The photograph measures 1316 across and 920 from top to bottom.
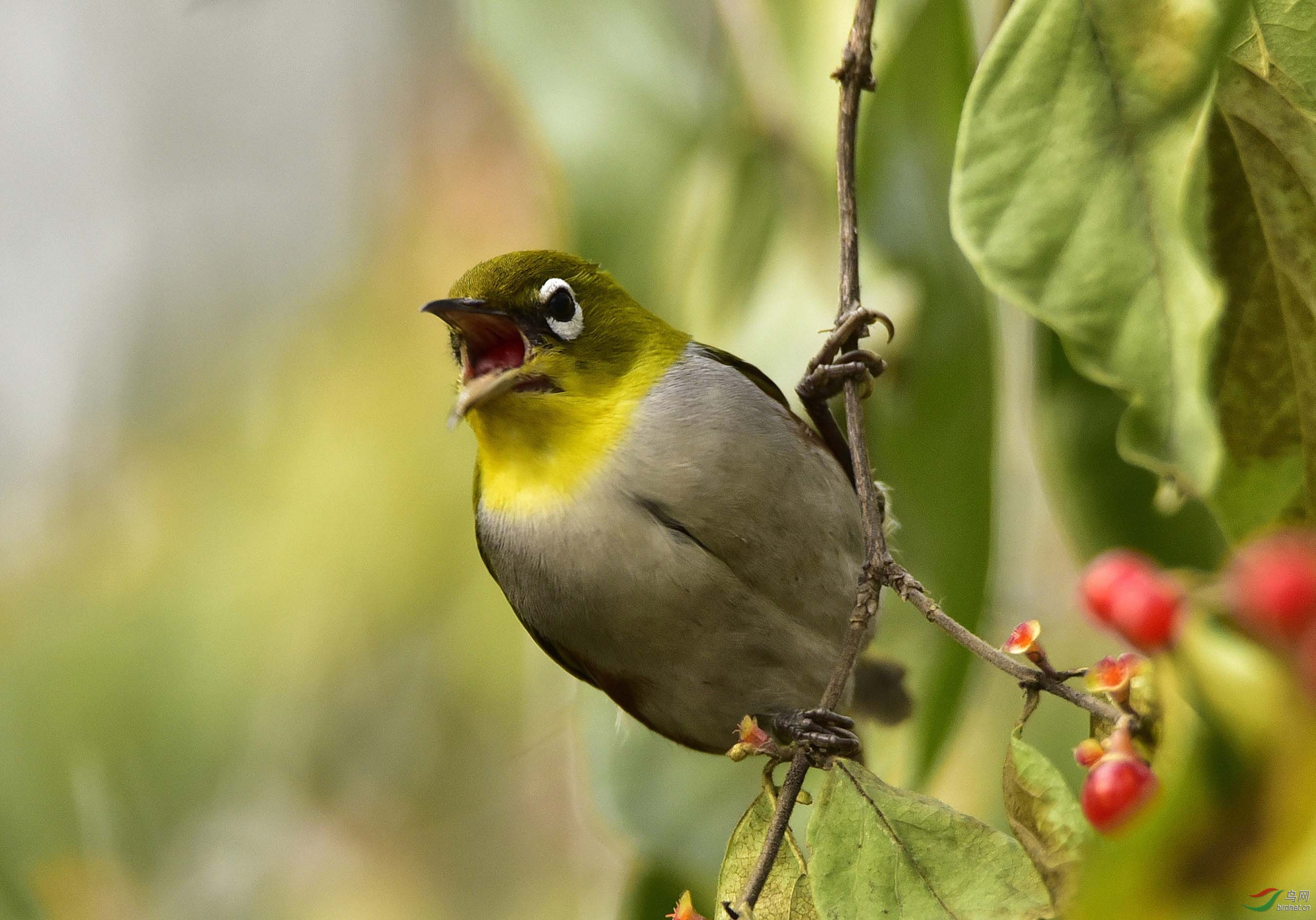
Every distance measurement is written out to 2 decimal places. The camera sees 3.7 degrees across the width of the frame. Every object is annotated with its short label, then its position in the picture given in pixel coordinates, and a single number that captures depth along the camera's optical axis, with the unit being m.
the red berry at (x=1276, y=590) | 1.66
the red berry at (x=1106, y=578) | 2.09
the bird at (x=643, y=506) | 2.27
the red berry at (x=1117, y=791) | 2.13
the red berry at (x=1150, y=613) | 1.93
